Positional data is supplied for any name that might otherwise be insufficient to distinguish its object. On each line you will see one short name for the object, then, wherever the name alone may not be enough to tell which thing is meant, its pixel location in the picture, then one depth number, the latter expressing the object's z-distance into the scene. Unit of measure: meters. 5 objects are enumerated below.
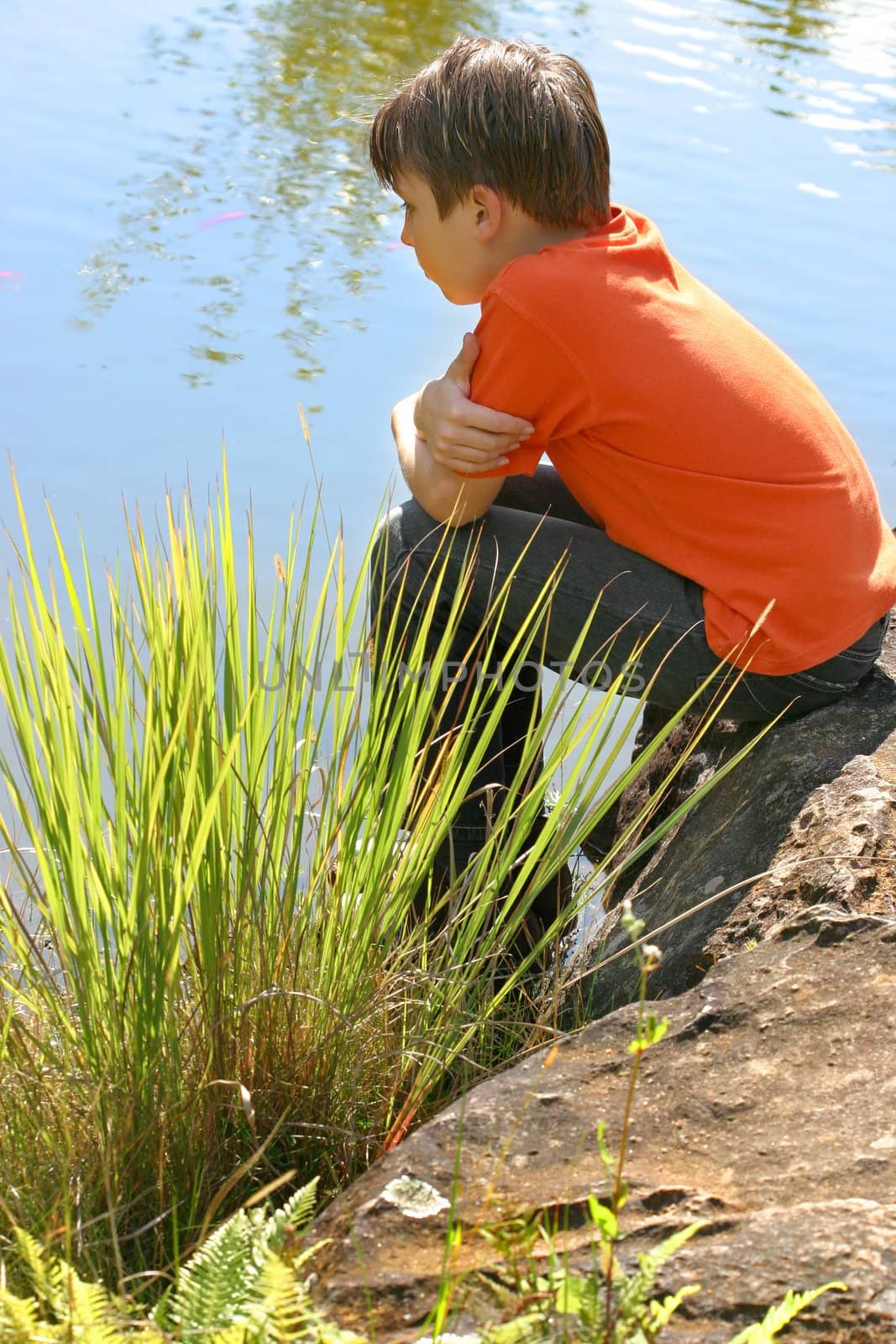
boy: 2.77
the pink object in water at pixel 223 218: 5.11
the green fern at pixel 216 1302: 2.25
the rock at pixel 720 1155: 2.33
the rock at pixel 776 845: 2.65
